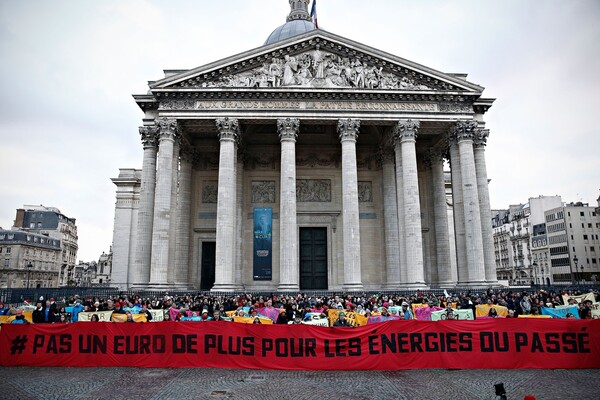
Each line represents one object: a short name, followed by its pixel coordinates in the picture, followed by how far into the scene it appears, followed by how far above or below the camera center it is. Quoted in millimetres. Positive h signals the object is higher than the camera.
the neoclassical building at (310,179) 27250 +7269
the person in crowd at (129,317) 12911 -1062
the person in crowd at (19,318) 12558 -1038
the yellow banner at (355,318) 14039 -1285
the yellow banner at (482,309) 17109 -1248
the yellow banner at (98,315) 14289 -1109
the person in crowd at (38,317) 13445 -1060
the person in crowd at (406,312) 14942 -1195
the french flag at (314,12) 41706 +26025
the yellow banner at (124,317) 14047 -1157
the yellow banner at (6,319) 13206 -1090
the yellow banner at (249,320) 13383 -1222
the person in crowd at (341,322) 12727 -1256
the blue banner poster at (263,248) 31141 +2336
